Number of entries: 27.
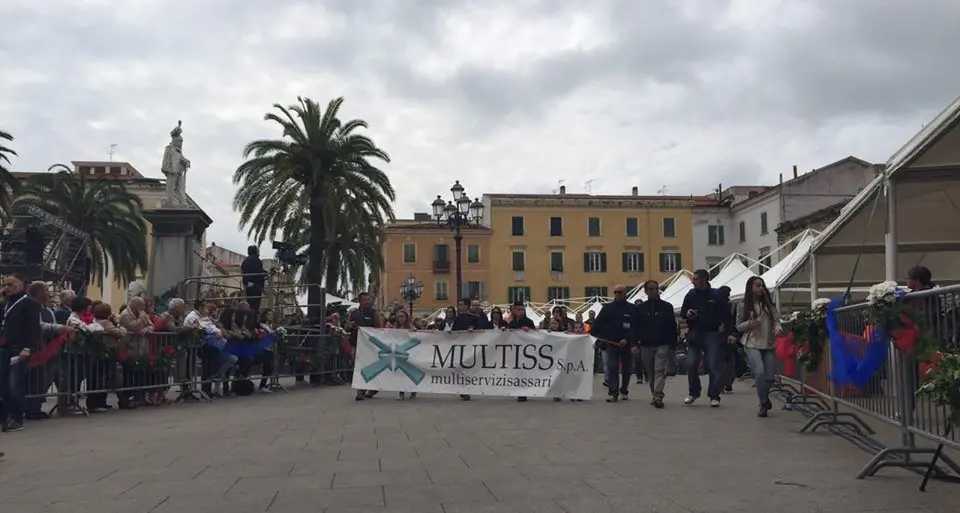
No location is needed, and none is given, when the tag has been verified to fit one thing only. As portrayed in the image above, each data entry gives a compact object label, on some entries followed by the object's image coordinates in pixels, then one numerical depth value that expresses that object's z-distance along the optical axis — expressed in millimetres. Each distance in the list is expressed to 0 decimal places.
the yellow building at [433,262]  78812
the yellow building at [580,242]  79875
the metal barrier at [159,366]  11844
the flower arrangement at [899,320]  5762
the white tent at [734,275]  24438
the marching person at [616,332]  13461
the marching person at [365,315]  17203
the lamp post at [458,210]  25797
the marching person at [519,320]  16188
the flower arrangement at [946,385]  4883
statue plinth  19250
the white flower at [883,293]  6323
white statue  20938
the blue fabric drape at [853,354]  6816
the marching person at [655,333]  12477
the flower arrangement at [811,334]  9227
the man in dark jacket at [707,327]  11930
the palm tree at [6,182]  31600
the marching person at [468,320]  15586
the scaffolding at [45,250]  22531
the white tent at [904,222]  11117
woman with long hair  10812
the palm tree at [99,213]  41281
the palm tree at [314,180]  29797
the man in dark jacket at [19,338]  10180
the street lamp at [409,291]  38347
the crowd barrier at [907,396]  5426
